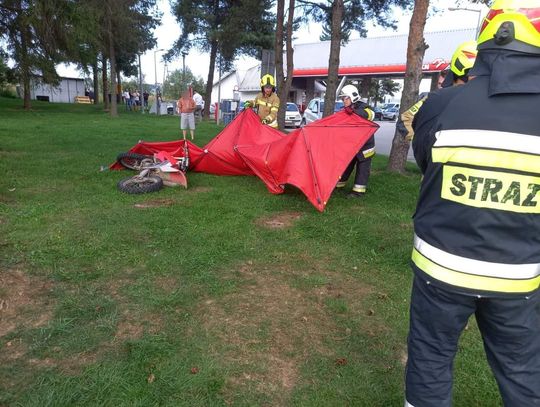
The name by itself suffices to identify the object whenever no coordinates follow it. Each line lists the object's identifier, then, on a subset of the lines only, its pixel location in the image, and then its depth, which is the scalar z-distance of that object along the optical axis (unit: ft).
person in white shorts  42.09
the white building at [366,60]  96.22
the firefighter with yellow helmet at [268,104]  28.99
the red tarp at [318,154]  19.72
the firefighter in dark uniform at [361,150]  22.44
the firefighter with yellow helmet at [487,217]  5.14
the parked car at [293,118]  81.25
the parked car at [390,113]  129.90
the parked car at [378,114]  127.62
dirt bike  22.34
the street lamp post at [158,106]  116.98
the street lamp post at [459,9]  39.60
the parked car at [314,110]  75.07
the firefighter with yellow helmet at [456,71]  8.89
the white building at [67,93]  159.85
